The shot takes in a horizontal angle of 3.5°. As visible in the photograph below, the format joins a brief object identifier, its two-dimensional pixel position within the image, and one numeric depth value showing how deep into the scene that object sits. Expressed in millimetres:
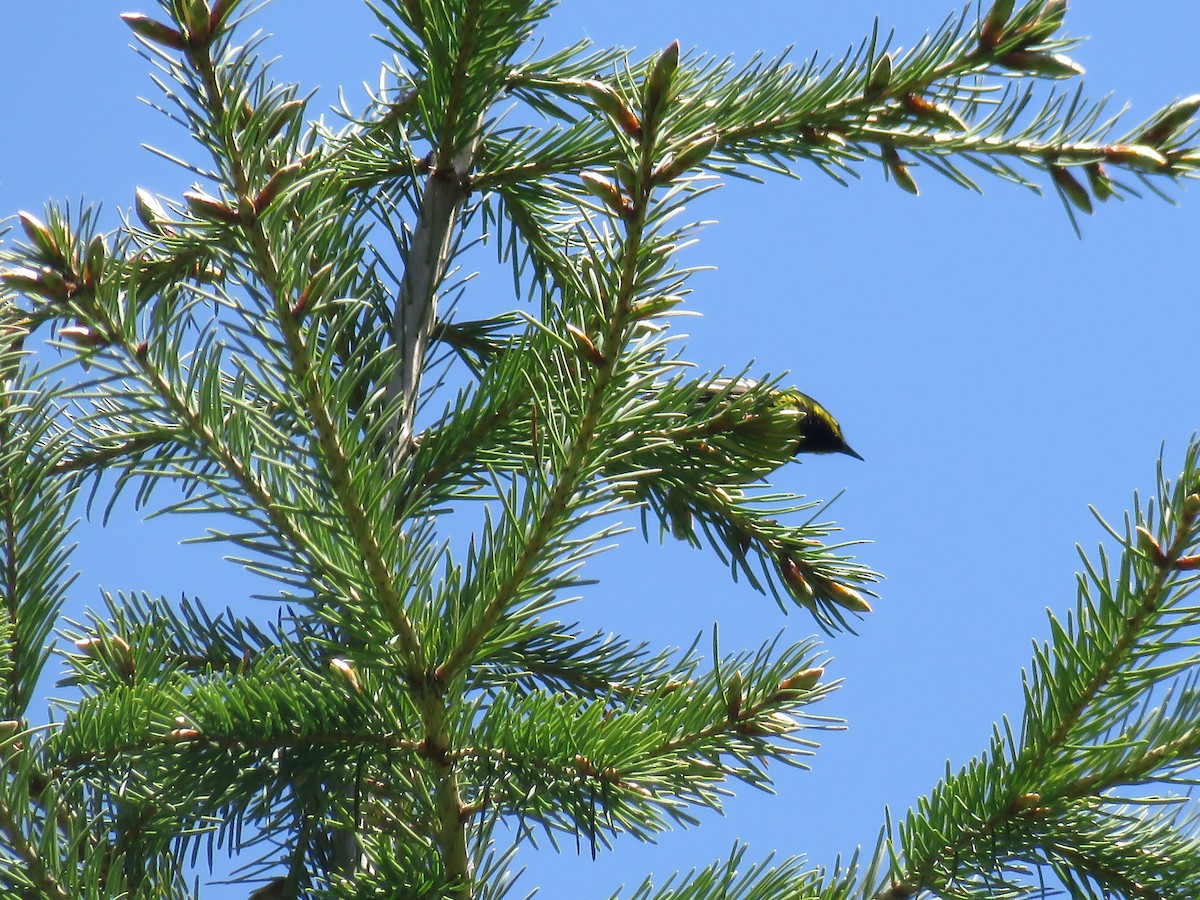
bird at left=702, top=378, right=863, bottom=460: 5898
